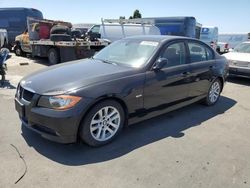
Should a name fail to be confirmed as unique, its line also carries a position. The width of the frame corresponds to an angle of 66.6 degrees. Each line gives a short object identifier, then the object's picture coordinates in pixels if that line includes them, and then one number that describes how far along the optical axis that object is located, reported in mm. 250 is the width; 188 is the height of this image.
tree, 31651
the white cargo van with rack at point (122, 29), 9334
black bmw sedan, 2450
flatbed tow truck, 7493
